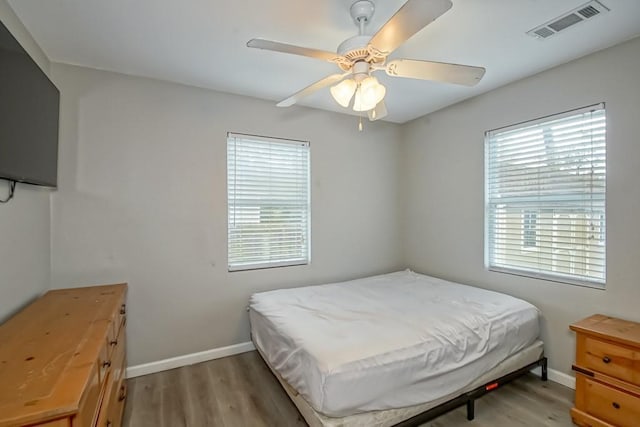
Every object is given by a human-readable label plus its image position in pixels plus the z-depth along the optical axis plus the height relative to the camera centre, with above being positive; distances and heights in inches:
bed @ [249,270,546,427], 65.4 -32.8
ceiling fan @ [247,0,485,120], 58.5 +33.4
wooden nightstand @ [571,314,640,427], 71.7 -39.1
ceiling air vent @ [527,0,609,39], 70.8 +47.4
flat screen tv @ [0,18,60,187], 55.1 +19.8
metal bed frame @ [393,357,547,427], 71.3 -47.3
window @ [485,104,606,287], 92.6 +5.6
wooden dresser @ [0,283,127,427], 35.8 -22.1
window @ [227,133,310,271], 121.5 +4.9
